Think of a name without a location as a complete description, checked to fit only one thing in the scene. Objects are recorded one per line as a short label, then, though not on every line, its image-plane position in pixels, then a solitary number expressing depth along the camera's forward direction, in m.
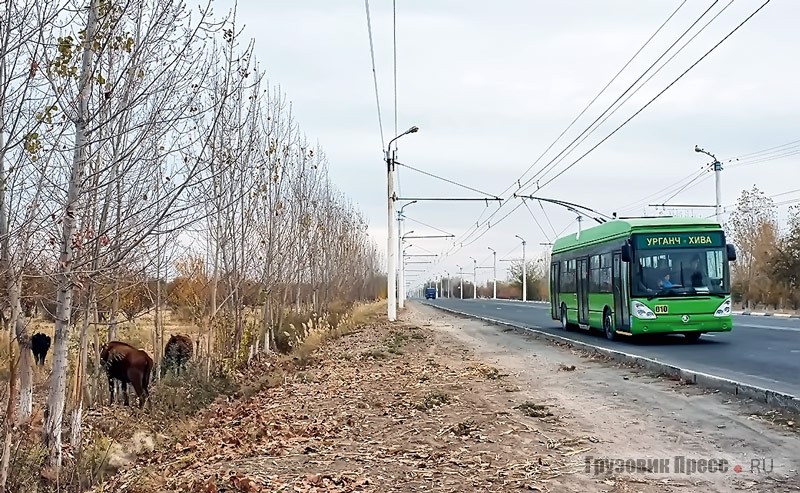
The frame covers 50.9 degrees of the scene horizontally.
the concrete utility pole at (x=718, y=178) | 47.47
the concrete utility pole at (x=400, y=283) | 60.09
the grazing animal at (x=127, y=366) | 15.01
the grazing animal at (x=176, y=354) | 18.39
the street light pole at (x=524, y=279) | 97.06
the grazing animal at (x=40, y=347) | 17.34
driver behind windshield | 21.45
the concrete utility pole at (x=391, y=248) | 34.59
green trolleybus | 21.39
